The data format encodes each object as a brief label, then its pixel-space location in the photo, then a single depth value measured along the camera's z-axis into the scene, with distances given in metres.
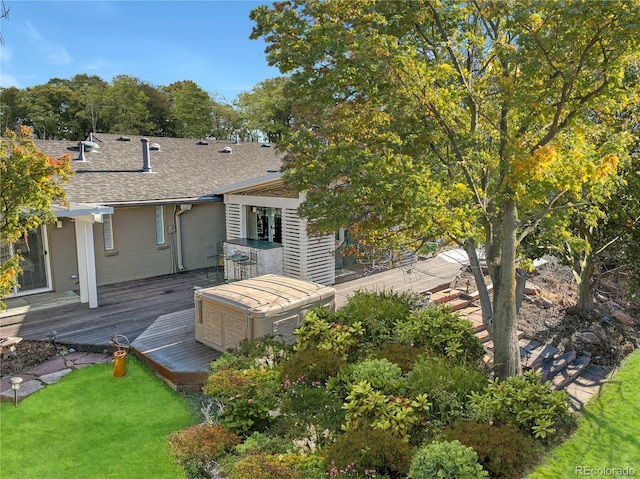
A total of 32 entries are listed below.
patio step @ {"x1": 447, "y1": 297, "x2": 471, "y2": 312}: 10.54
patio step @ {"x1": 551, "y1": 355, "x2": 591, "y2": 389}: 7.73
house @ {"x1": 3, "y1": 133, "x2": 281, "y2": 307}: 11.84
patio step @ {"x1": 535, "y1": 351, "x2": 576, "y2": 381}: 8.01
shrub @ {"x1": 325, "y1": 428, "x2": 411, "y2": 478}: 4.38
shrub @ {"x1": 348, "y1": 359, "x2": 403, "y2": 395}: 5.57
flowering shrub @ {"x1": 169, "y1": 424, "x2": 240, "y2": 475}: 5.25
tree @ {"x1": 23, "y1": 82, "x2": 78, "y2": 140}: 43.38
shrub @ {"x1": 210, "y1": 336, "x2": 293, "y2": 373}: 6.54
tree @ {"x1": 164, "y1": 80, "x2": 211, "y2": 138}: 47.56
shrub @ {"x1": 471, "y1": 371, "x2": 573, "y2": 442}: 5.03
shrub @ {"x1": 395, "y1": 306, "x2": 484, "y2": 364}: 6.64
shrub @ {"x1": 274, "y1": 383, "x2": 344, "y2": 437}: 5.48
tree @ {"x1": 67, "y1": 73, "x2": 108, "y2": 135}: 44.50
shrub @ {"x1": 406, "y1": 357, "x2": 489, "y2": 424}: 5.28
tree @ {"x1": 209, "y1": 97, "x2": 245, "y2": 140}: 49.53
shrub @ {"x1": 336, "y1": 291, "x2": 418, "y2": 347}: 7.21
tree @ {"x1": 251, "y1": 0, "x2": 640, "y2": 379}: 5.52
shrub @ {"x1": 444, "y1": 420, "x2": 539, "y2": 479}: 4.41
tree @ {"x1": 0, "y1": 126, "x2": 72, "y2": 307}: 6.82
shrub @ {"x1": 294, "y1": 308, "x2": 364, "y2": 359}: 6.84
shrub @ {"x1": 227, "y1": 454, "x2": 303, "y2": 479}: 4.37
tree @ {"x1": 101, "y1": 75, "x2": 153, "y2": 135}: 44.81
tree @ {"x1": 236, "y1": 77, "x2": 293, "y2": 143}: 47.56
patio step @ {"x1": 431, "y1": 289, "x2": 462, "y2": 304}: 10.71
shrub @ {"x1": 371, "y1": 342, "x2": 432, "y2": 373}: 6.27
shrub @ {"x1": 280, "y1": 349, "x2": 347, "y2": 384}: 6.28
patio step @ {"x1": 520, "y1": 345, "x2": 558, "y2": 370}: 8.17
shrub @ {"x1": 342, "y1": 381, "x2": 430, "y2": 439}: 4.95
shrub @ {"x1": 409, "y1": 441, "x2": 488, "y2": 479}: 4.00
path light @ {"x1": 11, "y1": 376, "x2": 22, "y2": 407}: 6.75
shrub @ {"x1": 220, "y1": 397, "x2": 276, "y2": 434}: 5.57
